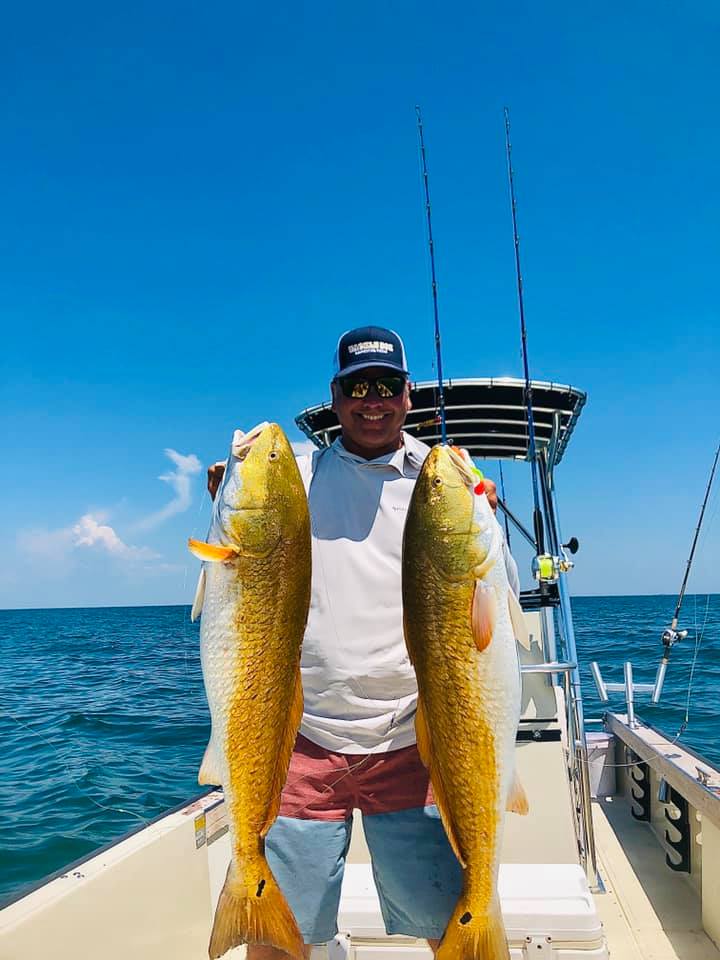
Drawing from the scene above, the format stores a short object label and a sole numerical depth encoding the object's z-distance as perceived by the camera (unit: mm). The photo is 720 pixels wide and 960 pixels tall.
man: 2955
